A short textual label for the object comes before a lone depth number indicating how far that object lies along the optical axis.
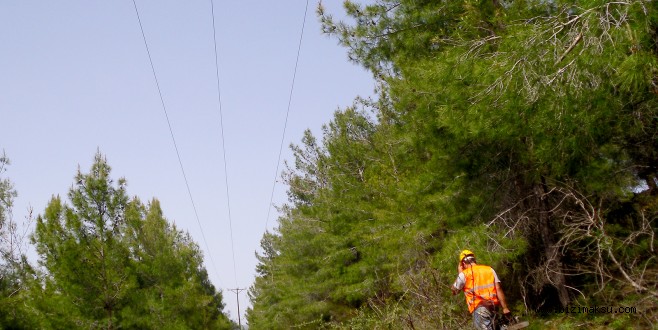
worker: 5.88
